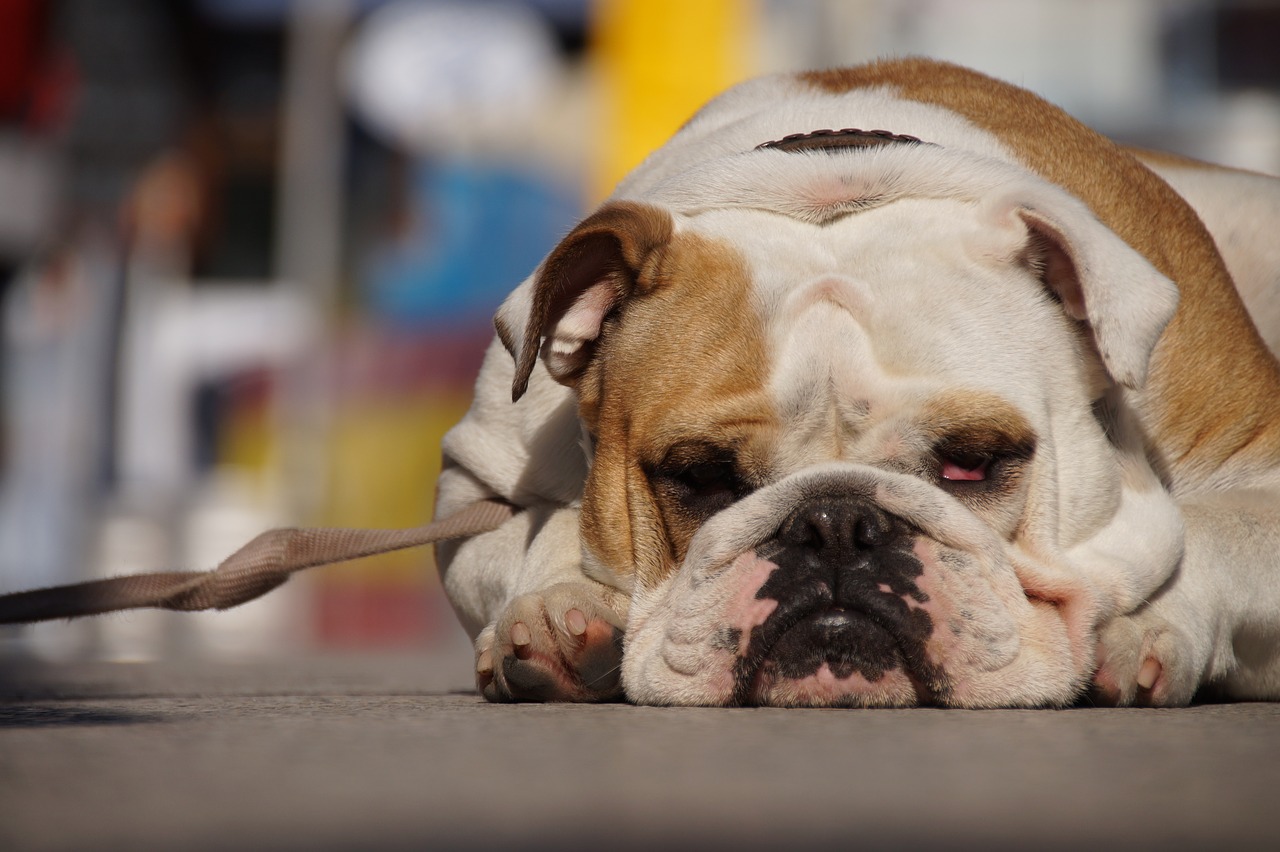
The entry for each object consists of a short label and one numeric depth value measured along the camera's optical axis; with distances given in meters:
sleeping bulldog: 5.16
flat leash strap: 5.71
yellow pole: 16.39
